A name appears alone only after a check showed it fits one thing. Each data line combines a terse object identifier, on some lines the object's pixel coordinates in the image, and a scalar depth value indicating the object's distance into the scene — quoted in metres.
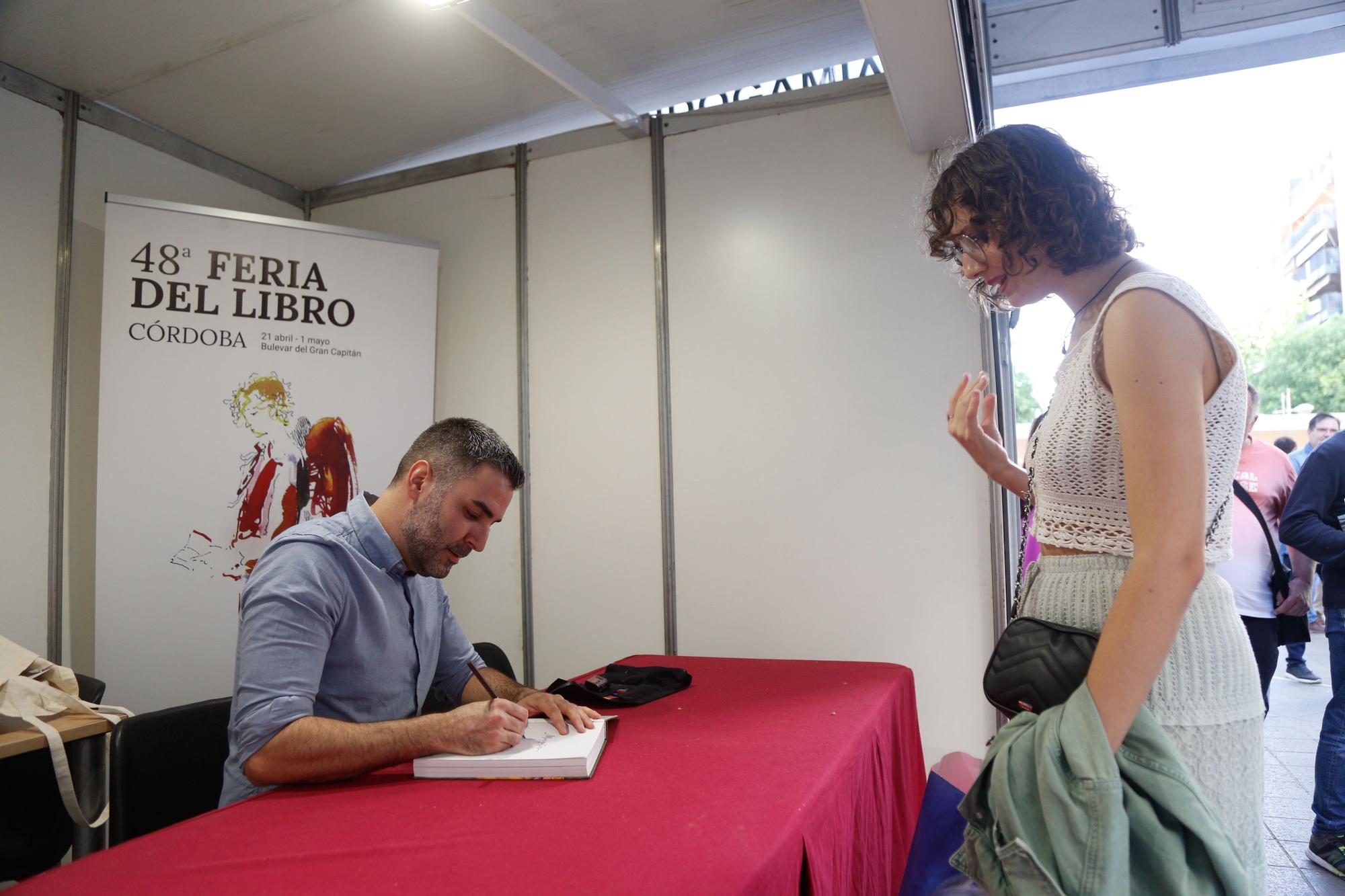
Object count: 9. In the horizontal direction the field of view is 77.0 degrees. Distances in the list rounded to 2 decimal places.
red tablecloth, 1.03
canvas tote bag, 1.98
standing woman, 0.93
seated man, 1.44
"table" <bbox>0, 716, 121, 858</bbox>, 2.10
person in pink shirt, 2.88
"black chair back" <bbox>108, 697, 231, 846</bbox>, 1.68
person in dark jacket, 2.75
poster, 3.31
